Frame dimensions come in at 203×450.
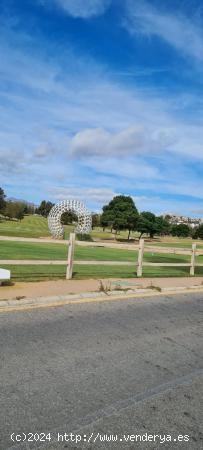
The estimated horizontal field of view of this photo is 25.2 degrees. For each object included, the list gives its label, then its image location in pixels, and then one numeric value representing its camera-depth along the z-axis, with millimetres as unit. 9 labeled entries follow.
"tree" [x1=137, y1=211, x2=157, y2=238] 80100
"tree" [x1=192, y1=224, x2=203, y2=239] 126250
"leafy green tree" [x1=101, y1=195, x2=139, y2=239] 72000
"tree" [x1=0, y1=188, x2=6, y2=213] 115656
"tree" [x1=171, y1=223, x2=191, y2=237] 156375
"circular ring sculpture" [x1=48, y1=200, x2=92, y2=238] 48094
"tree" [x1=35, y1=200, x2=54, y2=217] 183250
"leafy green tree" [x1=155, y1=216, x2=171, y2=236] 91725
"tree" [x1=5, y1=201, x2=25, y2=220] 112325
